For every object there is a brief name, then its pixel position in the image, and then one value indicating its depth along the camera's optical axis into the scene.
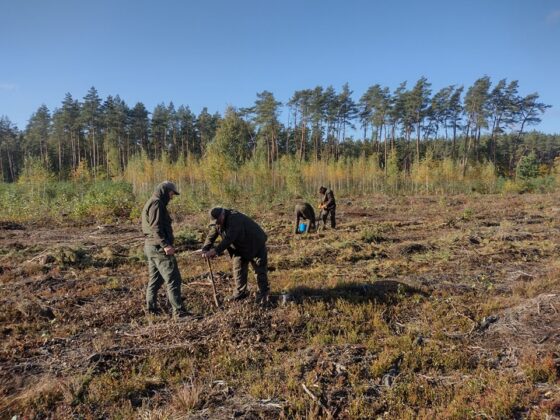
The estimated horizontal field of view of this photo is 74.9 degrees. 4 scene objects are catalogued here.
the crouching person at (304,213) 12.73
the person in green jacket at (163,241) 5.39
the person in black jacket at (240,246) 5.57
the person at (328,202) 13.75
